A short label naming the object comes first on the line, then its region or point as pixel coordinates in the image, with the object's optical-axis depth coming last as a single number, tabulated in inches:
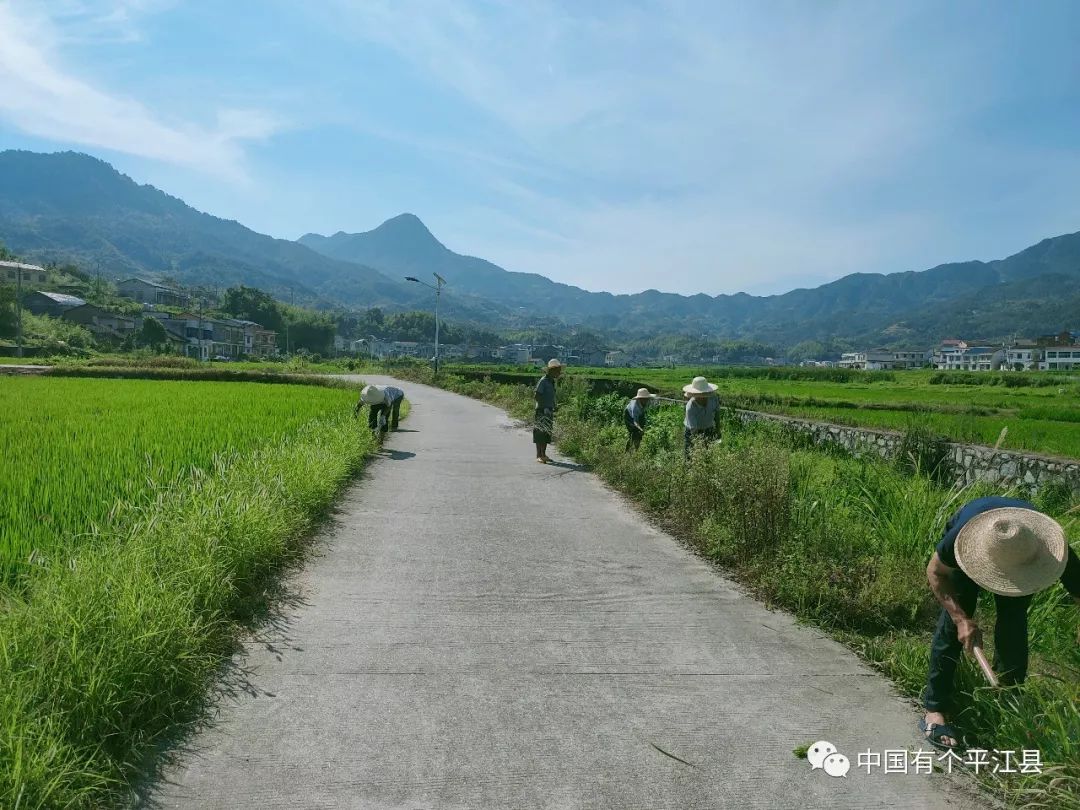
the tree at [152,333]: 2819.9
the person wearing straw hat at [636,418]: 441.1
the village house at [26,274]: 3346.5
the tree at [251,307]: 4320.9
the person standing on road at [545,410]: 462.0
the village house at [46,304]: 2994.6
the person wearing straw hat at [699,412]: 355.0
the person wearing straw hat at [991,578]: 112.0
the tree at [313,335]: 4114.2
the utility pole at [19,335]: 1931.6
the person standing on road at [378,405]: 505.4
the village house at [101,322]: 2886.3
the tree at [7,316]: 2322.8
